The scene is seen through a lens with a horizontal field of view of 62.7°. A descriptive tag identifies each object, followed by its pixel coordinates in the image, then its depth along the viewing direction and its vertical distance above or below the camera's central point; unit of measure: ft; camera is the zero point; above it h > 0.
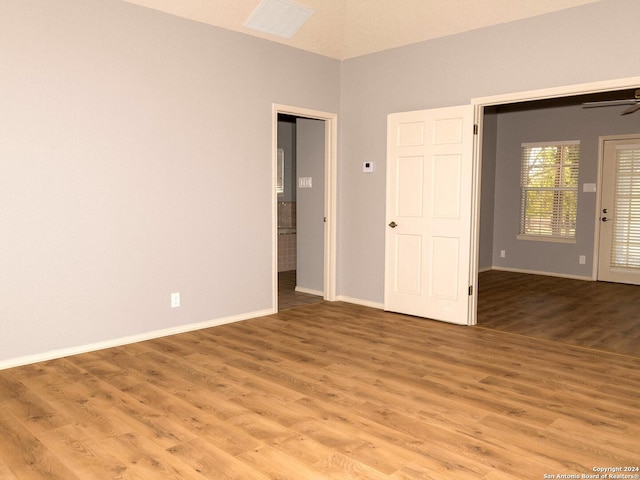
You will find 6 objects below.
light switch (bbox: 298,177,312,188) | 20.99 +0.39
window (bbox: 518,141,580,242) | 26.35 +0.04
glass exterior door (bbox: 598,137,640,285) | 24.29 -0.99
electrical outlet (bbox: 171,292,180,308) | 15.28 -3.14
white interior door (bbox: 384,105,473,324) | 16.22 -0.68
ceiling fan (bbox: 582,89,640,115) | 19.28 +3.49
